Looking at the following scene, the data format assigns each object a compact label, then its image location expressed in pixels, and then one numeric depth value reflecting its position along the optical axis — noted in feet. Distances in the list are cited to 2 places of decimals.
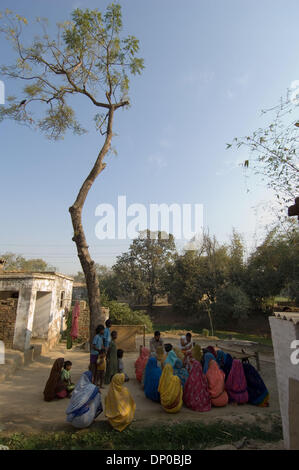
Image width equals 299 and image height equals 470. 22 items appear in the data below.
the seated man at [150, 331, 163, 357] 26.58
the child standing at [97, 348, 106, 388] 22.77
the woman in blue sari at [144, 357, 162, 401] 20.26
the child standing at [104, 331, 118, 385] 24.75
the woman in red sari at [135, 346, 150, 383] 25.09
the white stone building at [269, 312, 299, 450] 13.47
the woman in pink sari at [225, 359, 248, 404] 20.30
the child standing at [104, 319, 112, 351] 23.96
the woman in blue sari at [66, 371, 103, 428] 14.90
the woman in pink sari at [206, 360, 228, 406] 19.56
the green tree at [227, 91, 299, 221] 31.83
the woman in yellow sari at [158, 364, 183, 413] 17.81
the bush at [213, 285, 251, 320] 76.54
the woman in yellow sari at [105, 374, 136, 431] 15.12
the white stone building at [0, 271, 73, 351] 32.53
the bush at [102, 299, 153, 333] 56.80
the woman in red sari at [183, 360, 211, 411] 18.83
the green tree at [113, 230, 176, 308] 102.47
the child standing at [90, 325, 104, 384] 22.77
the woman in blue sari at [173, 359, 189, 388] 21.05
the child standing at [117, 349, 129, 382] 23.80
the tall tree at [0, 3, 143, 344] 30.48
